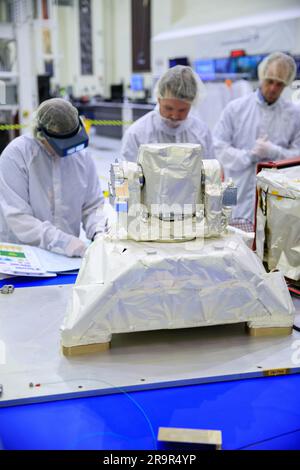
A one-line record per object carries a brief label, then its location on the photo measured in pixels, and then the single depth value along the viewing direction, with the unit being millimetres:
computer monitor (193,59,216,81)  6162
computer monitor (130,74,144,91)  8945
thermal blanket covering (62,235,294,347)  1082
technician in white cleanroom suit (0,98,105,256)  1721
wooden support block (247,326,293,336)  1186
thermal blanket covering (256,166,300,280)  1380
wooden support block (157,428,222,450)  822
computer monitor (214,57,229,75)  6051
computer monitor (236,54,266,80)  5595
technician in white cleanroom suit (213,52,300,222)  2523
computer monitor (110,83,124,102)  9979
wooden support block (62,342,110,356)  1091
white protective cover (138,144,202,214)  1208
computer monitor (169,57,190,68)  6773
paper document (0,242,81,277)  1554
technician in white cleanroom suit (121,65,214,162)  2105
